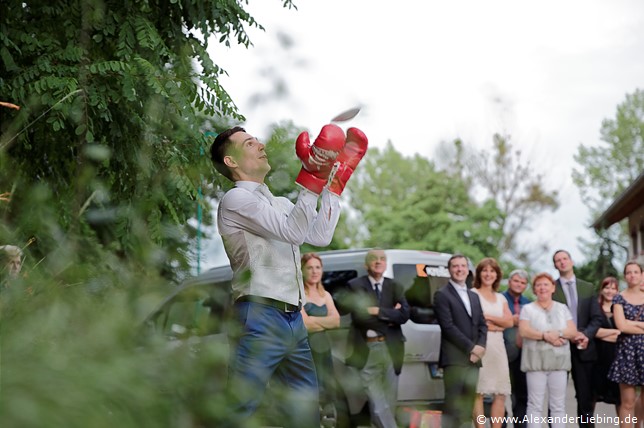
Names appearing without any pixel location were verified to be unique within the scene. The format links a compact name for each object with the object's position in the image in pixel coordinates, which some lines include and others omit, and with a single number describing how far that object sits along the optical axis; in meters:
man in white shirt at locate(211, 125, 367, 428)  4.23
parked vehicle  9.98
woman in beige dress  9.80
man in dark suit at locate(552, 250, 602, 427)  10.18
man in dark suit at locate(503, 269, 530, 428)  10.40
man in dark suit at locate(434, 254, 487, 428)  9.48
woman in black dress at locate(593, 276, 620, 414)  10.34
